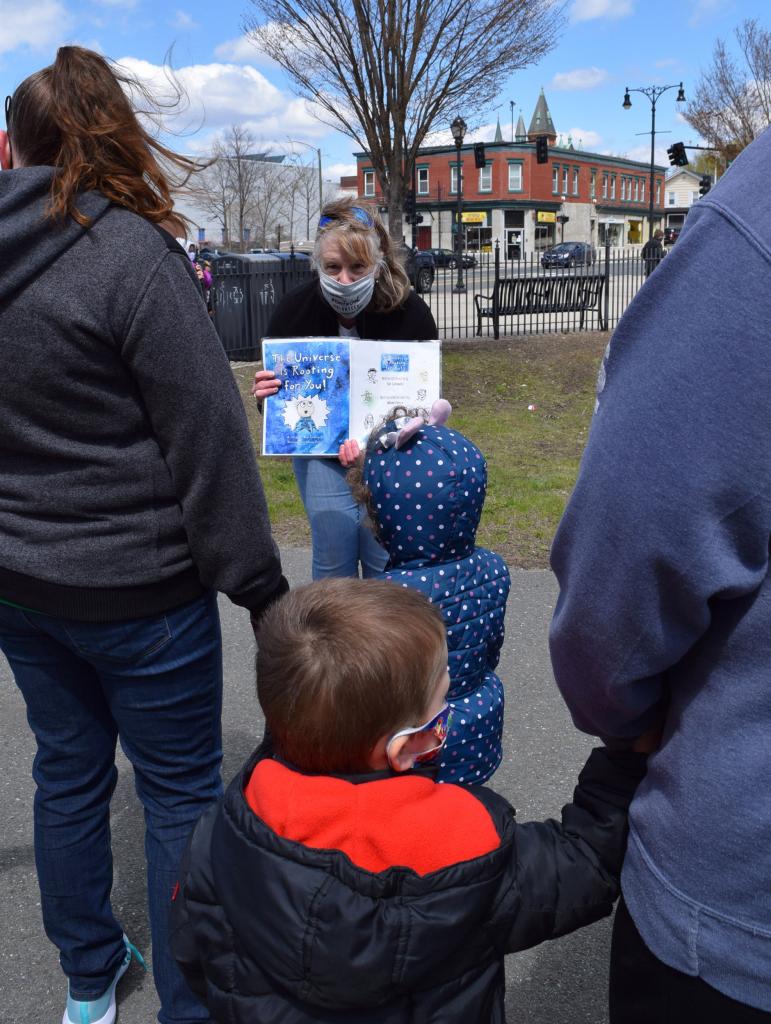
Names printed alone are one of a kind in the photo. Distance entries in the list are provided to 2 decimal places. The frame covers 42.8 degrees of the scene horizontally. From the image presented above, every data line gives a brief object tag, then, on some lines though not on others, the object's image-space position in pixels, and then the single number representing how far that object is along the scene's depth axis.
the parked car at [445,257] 42.75
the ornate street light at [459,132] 20.80
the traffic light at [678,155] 31.42
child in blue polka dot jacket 2.21
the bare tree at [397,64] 12.34
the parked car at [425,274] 26.58
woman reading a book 3.57
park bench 15.19
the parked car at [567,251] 46.17
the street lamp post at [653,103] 40.87
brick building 74.56
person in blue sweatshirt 1.03
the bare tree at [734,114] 22.59
